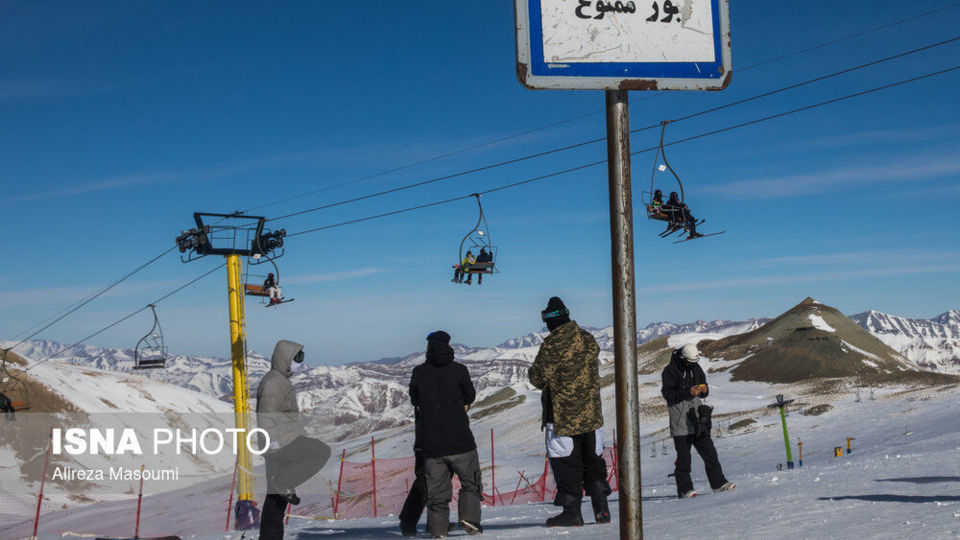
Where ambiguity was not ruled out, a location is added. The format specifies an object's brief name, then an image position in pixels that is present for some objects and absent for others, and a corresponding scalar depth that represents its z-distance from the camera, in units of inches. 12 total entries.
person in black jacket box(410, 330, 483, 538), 306.7
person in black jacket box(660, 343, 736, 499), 402.0
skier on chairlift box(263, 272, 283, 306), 1089.6
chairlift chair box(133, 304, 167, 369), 1166.8
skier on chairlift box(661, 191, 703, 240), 740.6
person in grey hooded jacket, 274.5
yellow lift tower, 802.2
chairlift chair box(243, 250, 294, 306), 1078.4
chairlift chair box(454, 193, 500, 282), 975.6
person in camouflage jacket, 308.0
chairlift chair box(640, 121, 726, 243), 738.2
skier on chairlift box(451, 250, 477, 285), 973.8
